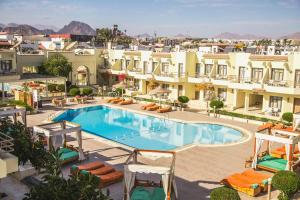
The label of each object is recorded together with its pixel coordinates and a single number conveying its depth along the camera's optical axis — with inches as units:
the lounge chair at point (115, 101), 1445.6
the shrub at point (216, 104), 1221.7
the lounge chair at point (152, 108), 1310.7
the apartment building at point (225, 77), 1195.0
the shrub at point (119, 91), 1600.6
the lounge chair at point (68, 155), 696.4
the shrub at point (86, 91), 1520.7
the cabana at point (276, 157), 653.9
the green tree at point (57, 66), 1578.5
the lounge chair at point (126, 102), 1428.4
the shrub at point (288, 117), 1051.9
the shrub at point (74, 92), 1517.0
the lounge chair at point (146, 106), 1329.2
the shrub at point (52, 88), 1623.6
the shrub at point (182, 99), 1327.5
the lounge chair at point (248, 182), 564.7
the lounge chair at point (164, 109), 1274.6
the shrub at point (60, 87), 1599.4
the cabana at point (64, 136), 668.0
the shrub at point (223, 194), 446.6
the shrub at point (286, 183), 508.4
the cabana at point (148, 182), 498.3
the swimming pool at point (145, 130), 968.9
